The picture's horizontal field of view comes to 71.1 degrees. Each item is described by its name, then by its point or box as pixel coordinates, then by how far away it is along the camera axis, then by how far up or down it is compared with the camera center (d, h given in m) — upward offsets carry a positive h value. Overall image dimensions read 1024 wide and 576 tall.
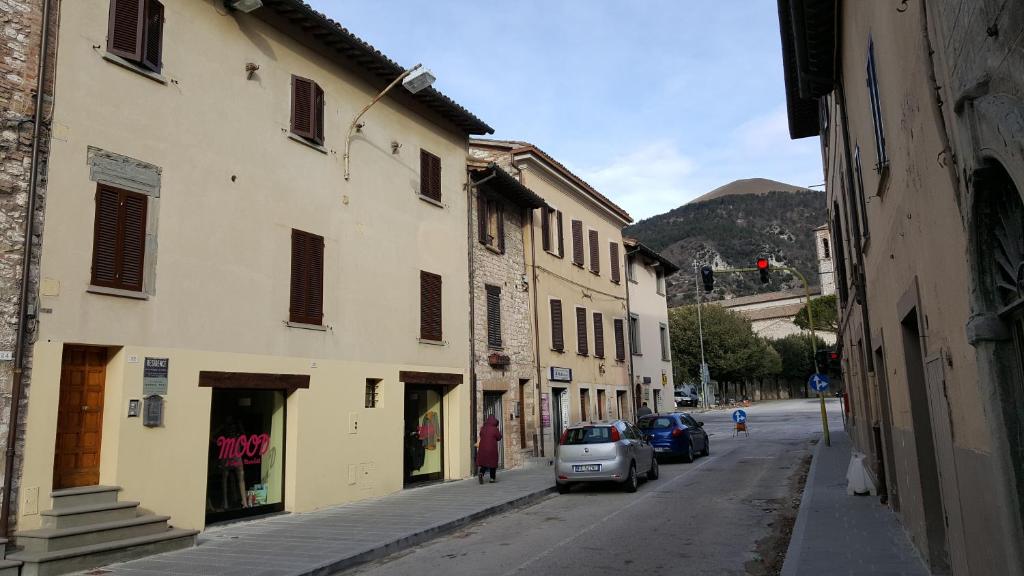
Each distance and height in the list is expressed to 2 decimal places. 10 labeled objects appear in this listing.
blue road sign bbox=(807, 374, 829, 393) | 24.09 +0.47
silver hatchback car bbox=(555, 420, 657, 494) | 15.68 -1.19
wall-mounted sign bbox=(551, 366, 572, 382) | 23.50 +0.96
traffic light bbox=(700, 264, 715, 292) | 22.30 +3.79
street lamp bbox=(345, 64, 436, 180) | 14.77 +6.71
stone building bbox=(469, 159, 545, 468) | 20.11 +2.72
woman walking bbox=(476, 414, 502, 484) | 17.38 -1.04
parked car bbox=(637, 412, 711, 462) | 22.16 -1.07
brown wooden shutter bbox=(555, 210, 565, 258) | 25.42 +5.72
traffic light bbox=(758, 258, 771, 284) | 22.16 +4.01
